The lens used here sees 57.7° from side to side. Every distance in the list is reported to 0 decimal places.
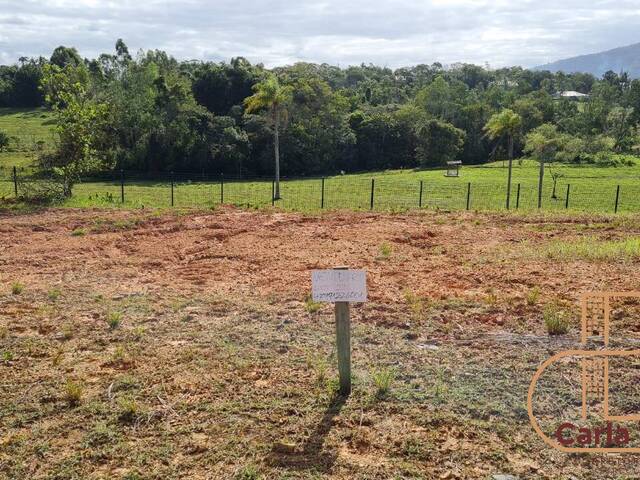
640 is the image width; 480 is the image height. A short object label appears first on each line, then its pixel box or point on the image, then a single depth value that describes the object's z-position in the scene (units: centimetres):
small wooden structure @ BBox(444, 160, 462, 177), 4356
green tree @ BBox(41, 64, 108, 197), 1981
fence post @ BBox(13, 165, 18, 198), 1864
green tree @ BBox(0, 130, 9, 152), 4731
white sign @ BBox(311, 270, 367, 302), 512
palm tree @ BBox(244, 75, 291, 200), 2705
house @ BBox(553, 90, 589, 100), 12469
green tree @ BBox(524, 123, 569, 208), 2789
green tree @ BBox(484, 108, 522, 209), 2644
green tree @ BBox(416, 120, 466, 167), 5588
